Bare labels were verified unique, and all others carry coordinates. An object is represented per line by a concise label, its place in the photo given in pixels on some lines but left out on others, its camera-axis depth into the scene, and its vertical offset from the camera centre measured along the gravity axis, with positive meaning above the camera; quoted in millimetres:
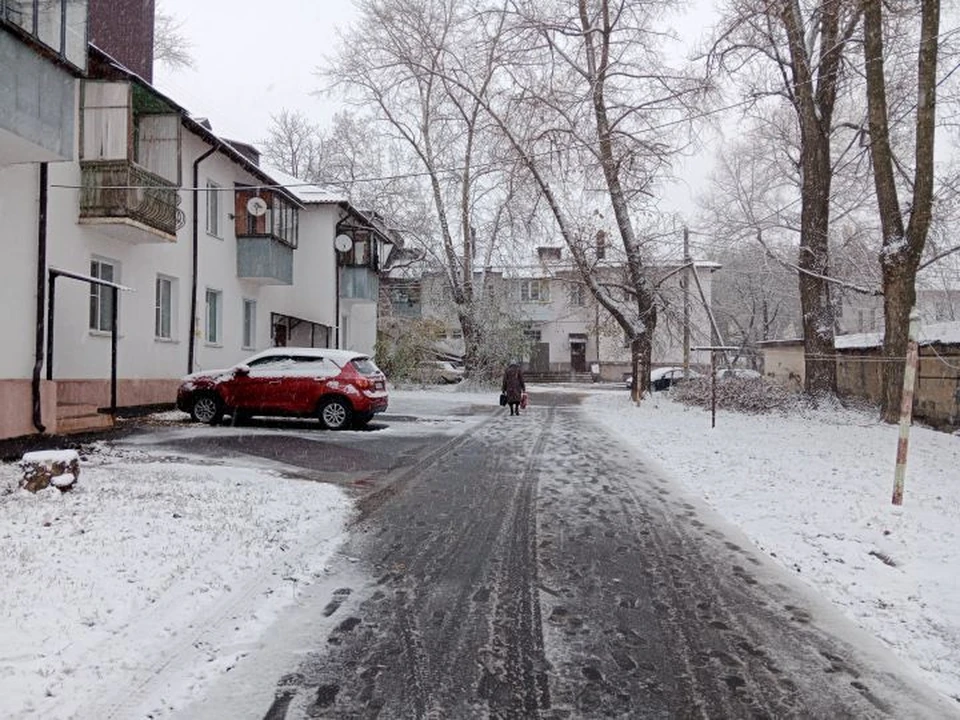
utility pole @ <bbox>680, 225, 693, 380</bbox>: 26062 +2237
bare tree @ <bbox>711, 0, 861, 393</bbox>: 19062 +5744
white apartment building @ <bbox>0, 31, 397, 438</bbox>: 11820 +2076
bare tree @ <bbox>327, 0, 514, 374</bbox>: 27672 +7926
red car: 14531 -767
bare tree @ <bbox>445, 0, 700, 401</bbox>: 22234 +6501
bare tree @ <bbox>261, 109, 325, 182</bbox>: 45719 +11593
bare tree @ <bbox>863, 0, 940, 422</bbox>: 15289 +3659
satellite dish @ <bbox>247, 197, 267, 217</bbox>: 20875 +3880
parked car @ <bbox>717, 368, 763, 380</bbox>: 20078 -402
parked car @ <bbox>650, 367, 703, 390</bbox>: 32709 -863
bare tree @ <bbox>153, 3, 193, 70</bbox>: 33678 +13080
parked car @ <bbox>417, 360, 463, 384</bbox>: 33750 -905
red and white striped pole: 7035 -273
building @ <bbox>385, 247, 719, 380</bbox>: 27906 +2314
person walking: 20109 -848
